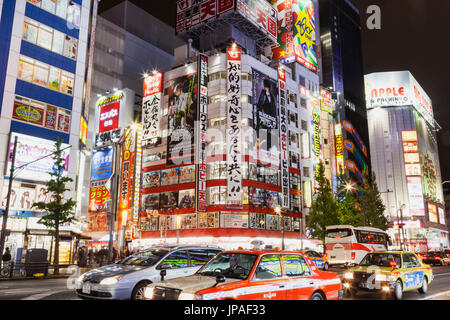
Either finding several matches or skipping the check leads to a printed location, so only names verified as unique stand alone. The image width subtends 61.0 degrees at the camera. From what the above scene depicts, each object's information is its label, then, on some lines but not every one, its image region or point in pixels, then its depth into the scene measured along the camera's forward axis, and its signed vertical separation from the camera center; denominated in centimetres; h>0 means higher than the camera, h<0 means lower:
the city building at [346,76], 9506 +4327
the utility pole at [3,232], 2204 +49
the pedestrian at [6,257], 2339 -99
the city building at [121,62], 5744 +3573
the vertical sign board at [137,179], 5150 +823
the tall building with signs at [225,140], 4856 +1369
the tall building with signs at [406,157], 9981 +2299
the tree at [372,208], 5597 +483
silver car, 1028 -87
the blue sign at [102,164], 5541 +1106
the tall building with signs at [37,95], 3222 +1290
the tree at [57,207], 2691 +231
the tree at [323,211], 4469 +339
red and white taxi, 729 -83
